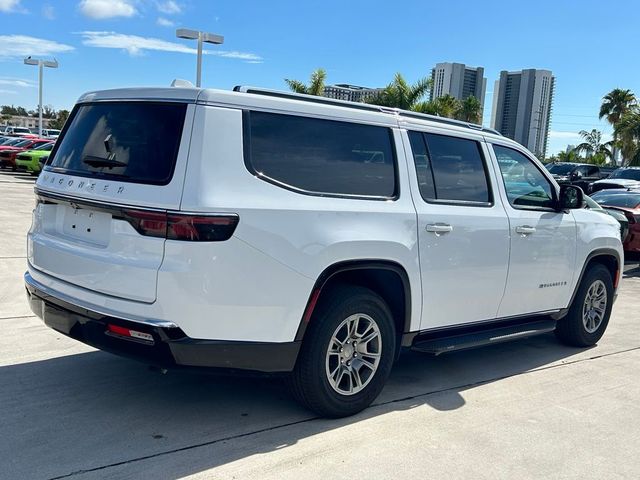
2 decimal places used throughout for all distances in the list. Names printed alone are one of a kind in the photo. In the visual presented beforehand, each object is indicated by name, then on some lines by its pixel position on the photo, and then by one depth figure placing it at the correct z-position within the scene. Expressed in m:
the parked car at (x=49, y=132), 56.28
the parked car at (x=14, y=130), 57.75
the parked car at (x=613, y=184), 17.62
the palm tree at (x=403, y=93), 34.38
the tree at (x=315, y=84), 35.00
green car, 25.50
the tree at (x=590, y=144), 67.19
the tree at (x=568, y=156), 56.90
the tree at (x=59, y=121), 90.53
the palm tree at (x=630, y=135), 48.47
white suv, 3.54
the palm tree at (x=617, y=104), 59.41
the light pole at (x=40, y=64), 42.14
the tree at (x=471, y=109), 54.56
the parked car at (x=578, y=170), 26.98
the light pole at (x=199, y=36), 21.92
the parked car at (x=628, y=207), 12.04
